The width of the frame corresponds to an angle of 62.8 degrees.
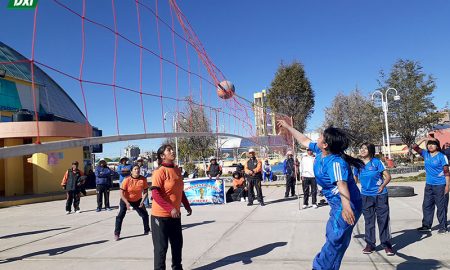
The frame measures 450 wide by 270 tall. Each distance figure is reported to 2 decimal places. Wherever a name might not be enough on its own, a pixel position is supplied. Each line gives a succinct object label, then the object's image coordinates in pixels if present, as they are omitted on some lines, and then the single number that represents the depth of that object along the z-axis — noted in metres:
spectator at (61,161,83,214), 11.06
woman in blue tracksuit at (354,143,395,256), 5.24
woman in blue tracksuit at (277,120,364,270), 3.21
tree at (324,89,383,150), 32.06
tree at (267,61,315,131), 35.78
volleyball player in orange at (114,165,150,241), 6.74
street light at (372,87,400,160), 20.94
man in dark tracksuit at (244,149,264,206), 10.50
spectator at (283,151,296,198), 11.45
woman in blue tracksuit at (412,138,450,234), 6.01
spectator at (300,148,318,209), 9.79
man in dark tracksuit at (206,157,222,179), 13.45
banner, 11.44
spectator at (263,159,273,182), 21.84
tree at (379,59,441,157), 24.56
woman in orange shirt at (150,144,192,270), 4.17
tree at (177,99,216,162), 35.25
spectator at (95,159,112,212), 11.30
